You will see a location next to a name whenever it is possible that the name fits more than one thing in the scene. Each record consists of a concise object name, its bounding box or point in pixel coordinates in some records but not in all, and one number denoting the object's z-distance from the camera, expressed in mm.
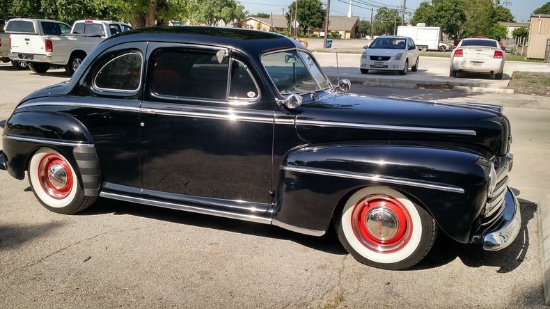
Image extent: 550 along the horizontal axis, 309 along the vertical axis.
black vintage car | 3752
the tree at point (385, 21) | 116250
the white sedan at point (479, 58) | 18656
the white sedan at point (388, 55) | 19828
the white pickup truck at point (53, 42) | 17719
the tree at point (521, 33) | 53994
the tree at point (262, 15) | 145875
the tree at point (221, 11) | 95812
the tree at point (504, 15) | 81975
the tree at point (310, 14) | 96188
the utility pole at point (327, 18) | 40288
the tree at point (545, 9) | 122269
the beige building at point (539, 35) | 31188
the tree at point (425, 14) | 76438
